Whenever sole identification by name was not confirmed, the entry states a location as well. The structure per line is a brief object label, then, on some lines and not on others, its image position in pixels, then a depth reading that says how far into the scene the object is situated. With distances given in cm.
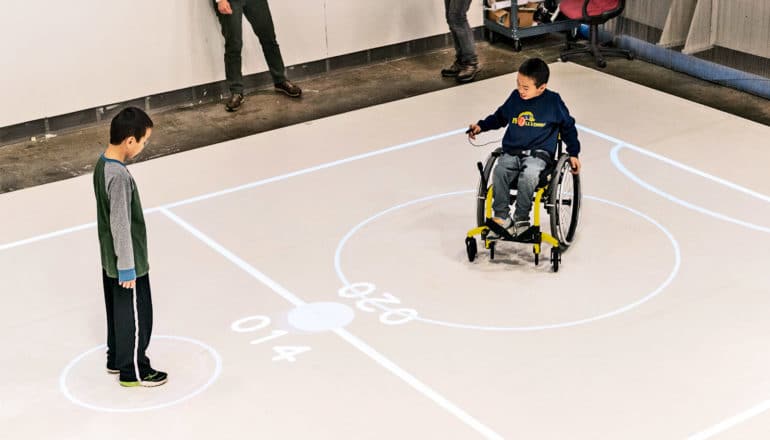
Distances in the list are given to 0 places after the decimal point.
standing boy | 484
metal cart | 991
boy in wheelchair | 600
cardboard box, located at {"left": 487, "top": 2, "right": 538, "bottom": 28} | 998
